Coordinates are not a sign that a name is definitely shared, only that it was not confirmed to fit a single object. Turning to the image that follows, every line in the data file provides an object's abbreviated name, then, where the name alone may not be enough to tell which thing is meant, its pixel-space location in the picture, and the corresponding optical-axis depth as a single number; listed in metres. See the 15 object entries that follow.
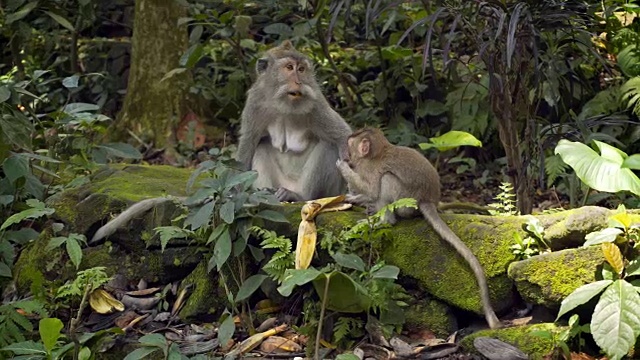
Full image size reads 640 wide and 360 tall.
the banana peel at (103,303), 5.43
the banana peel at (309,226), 5.02
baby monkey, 5.07
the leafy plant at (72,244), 5.39
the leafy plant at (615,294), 4.10
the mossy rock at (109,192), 5.95
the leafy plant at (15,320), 5.06
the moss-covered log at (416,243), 4.64
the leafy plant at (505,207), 5.70
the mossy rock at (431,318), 4.88
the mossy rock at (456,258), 4.80
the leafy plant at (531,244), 4.79
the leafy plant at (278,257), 5.00
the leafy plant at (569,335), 4.36
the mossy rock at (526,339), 4.39
